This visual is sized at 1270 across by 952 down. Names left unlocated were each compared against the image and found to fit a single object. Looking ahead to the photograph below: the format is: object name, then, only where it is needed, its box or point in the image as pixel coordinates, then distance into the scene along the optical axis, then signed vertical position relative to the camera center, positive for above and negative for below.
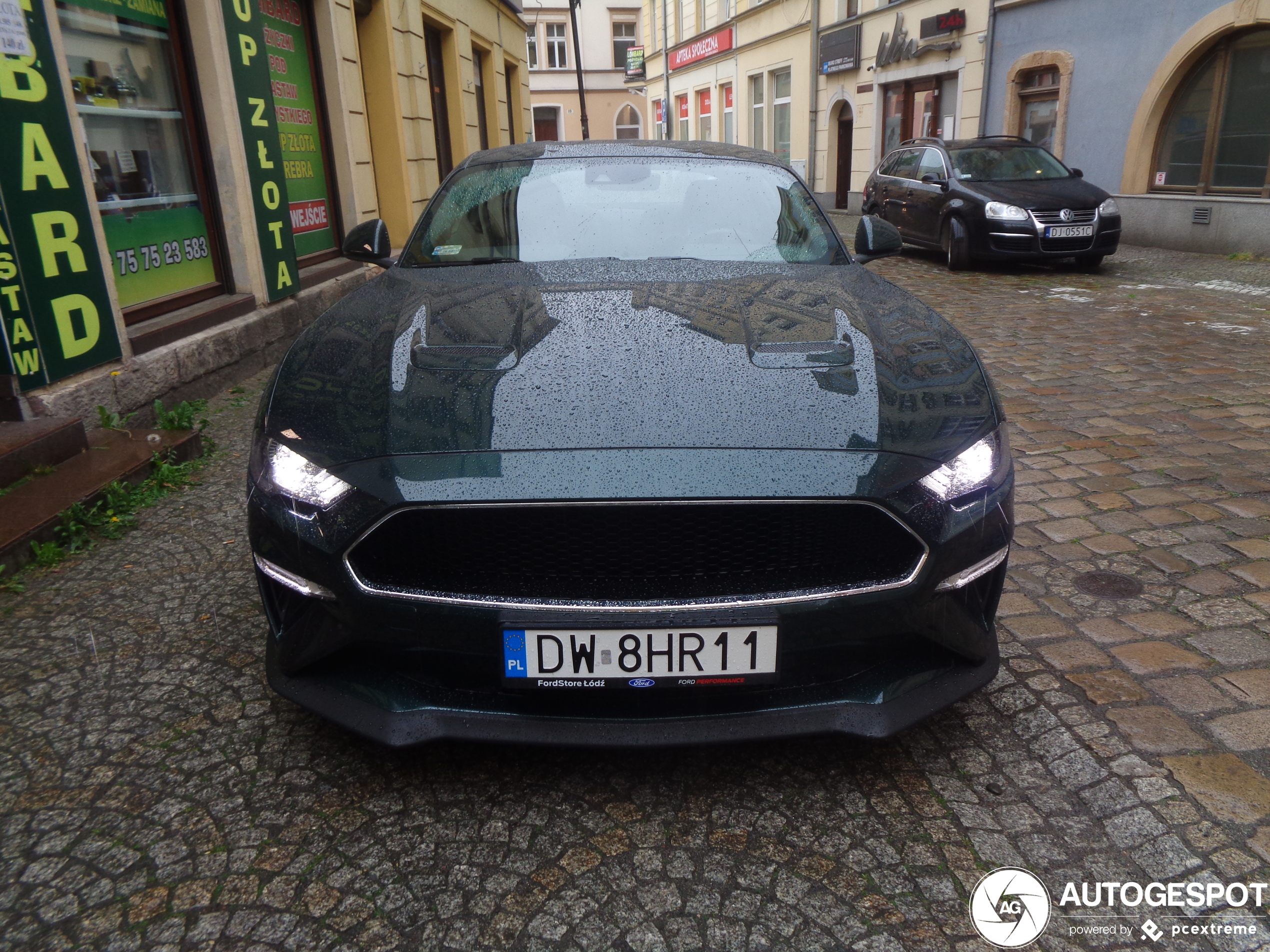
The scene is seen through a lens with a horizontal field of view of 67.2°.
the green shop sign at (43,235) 4.09 -0.26
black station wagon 10.62 -0.82
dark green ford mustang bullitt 1.91 -0.78
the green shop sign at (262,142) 6.70 +0.15
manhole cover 3.13 -1.45
